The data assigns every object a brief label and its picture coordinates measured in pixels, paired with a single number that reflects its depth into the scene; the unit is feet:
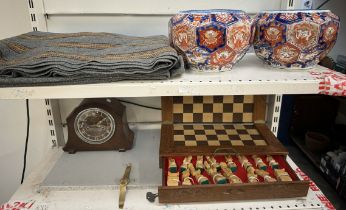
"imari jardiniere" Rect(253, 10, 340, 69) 1.69
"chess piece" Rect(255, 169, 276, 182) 1.97
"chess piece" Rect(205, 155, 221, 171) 2.11
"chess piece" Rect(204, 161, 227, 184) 1.96
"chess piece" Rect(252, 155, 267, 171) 2.11
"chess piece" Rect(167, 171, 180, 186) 1.93
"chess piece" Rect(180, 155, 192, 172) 2.10
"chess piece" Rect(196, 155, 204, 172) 2.10
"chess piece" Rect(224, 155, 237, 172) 2.12
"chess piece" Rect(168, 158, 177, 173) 2.07
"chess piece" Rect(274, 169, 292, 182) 1.95
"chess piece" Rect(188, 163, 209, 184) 1.96
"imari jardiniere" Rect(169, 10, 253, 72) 1.66
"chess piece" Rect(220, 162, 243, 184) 1.96
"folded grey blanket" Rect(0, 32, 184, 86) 1.62
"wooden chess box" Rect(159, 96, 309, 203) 1.90
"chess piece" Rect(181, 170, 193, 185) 1.95
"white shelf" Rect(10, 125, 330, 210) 1.98
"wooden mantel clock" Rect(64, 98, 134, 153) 2.54
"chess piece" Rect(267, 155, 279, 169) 2.12
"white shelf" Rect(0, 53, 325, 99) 1.65
